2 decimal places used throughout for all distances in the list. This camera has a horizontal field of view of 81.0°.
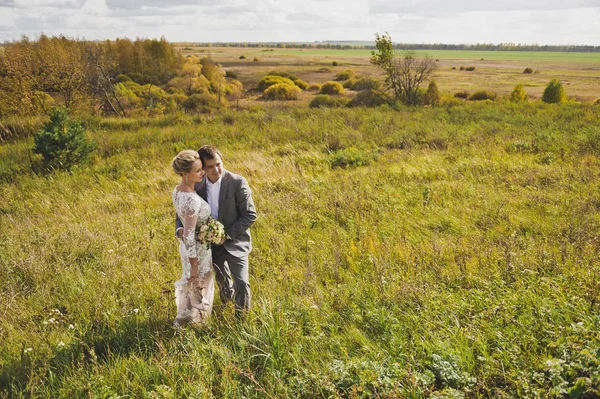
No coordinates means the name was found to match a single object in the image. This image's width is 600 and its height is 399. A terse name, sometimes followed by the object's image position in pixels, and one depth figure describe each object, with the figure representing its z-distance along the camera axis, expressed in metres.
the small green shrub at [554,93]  25.31
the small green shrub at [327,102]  27.06
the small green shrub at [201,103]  25.85
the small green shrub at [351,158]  10.68
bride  3.17
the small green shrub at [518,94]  26.94
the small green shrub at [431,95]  25.44
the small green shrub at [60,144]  11.41
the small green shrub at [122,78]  41.54
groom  3.49
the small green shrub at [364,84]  32.22
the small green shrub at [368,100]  25.63
